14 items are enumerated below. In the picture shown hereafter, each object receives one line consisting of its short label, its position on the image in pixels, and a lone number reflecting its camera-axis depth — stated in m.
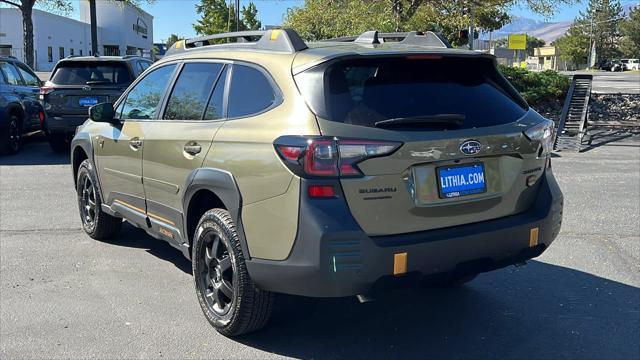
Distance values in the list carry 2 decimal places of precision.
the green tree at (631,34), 100.56
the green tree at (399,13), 17.83
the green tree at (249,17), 57.47
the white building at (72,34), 68.44
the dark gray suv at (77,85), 11.26
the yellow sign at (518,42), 37.09
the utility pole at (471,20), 19.02
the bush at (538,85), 17.09
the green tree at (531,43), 133.59
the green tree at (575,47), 104.88
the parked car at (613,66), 88.56
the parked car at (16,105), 11.37
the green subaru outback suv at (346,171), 3.15
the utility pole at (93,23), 20.77
